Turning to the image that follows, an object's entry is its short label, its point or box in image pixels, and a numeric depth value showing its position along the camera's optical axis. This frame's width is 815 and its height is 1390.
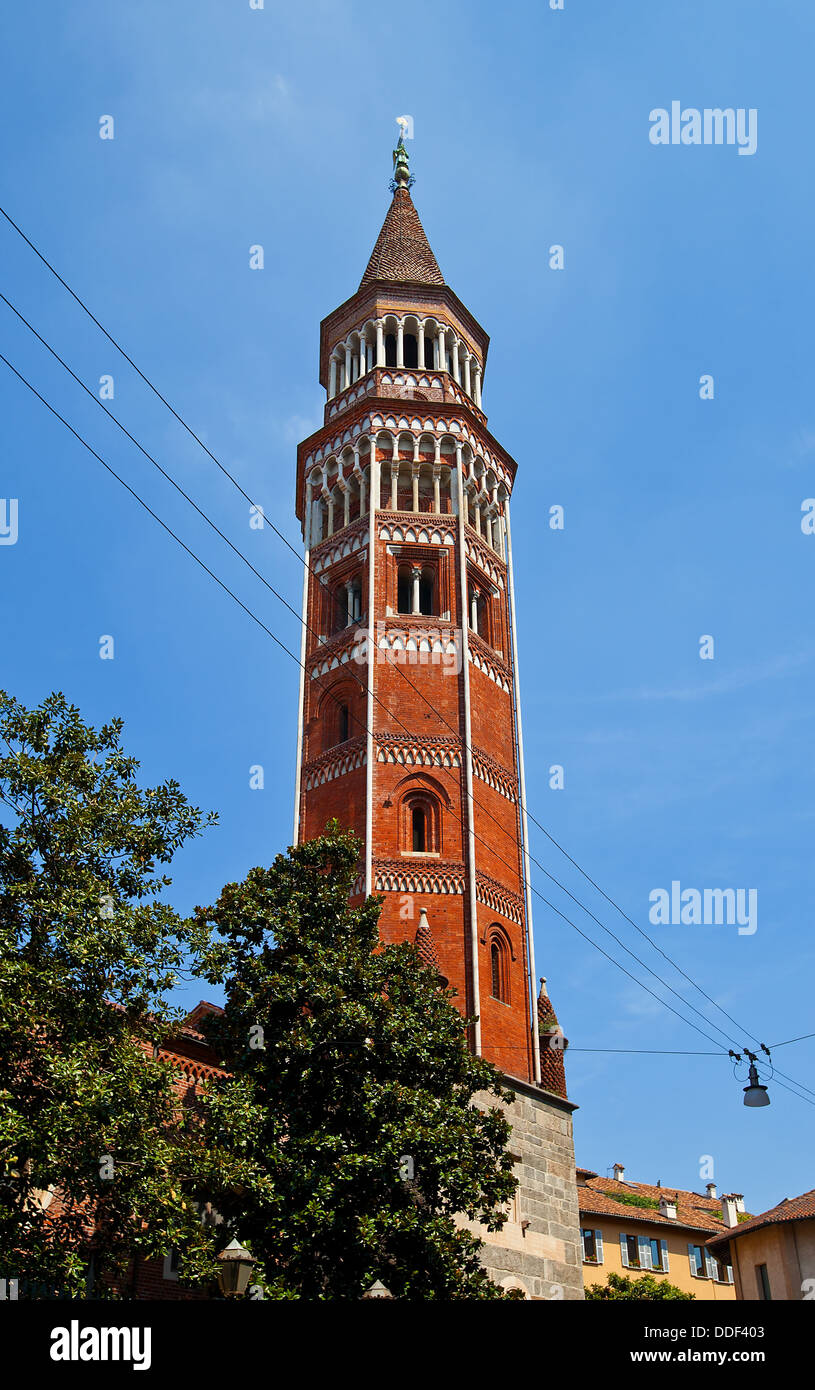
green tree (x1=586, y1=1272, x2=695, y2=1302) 39.22
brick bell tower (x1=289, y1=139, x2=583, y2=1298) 26.91
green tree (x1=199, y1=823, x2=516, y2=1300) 16.27
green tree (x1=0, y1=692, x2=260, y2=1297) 12.92
